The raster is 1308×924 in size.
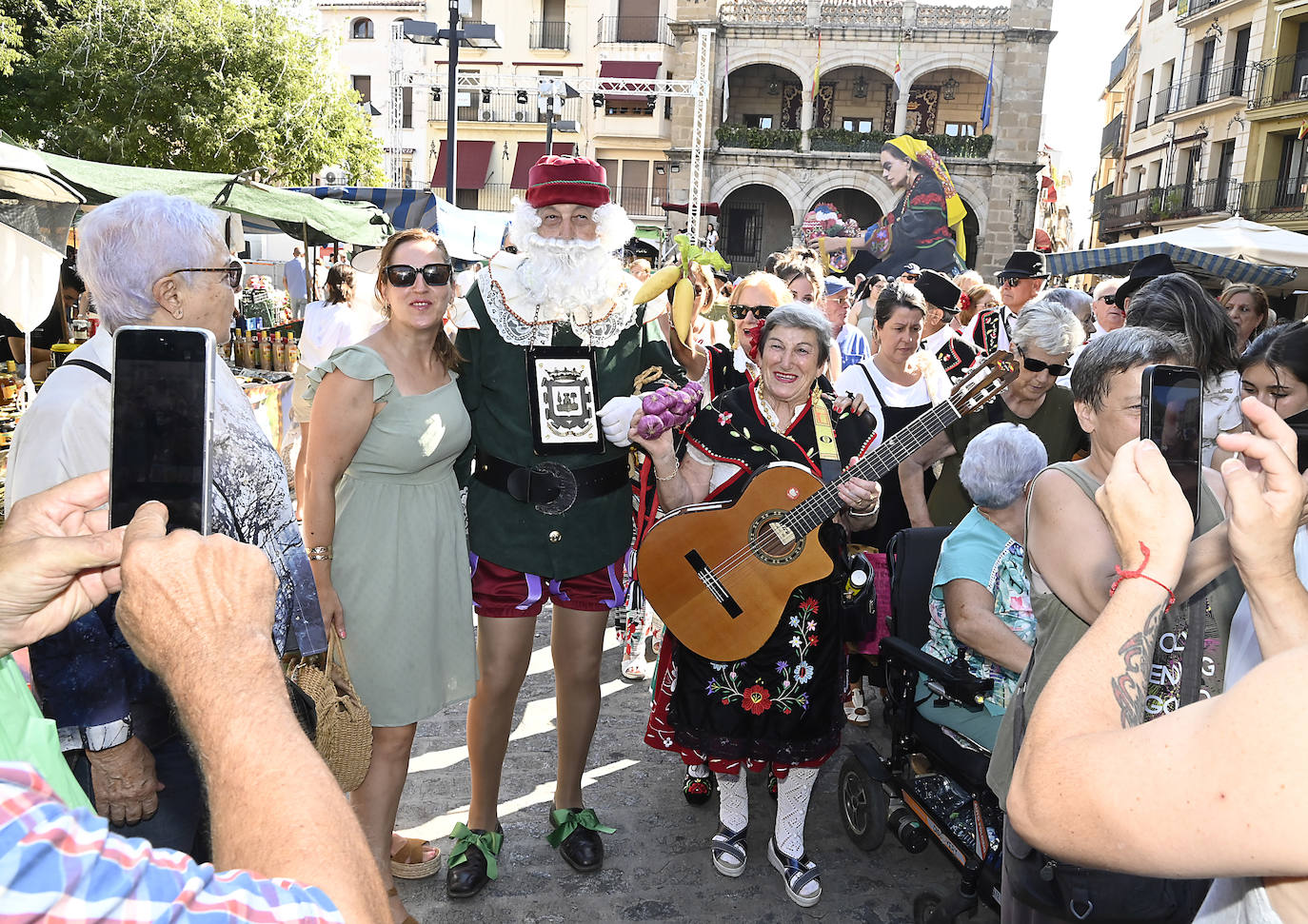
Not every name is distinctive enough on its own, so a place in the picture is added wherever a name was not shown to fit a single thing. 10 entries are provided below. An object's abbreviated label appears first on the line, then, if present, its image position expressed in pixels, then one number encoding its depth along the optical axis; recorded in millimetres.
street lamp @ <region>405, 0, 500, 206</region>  11281
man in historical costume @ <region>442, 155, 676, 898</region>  3082
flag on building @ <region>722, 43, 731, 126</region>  30703
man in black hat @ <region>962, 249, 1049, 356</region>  6496
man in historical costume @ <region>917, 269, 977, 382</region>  5027
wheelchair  2785
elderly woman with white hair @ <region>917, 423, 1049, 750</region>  2895
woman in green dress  2707
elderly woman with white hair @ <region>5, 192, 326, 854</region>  1853
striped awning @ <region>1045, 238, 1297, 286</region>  9289
